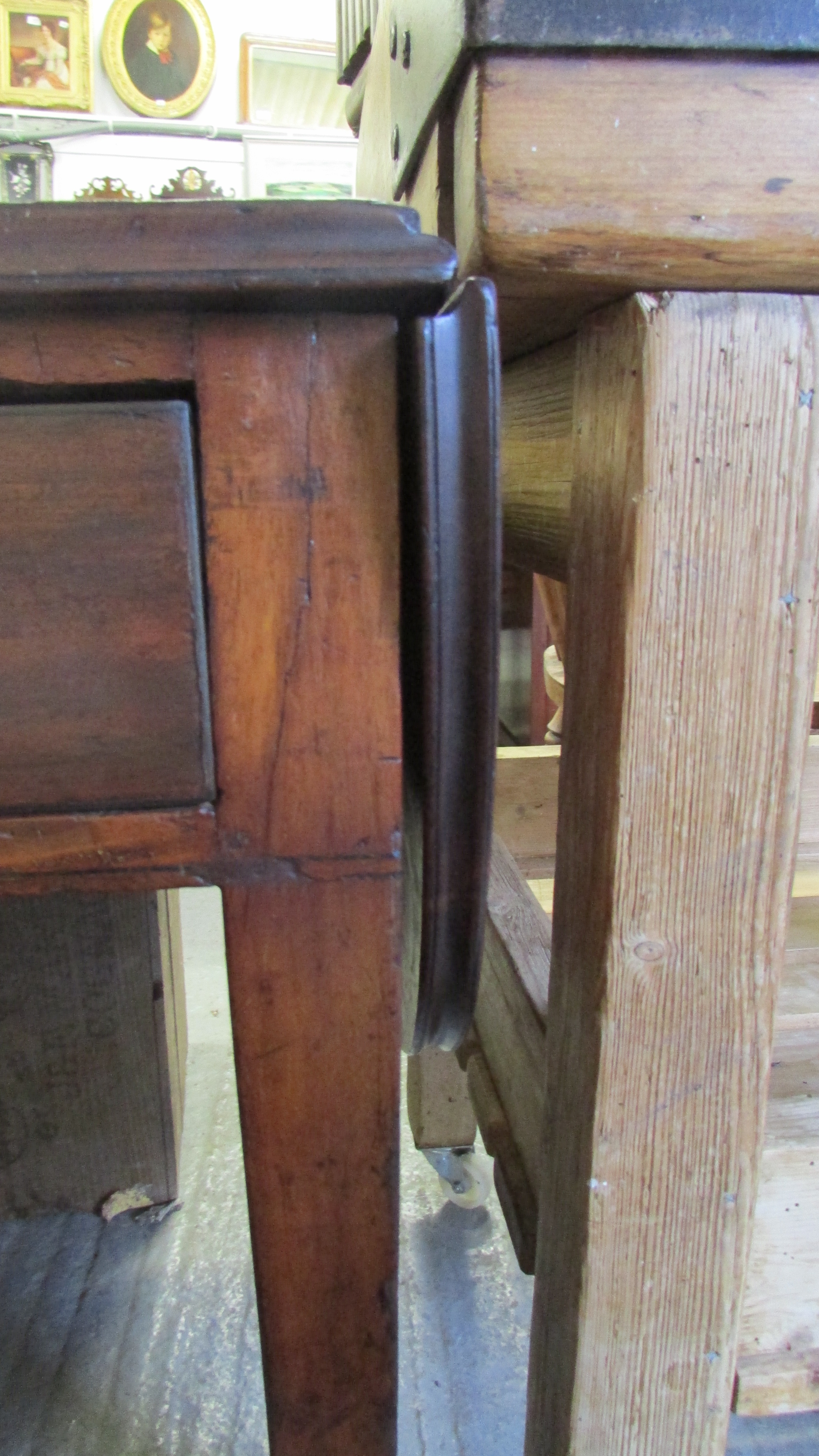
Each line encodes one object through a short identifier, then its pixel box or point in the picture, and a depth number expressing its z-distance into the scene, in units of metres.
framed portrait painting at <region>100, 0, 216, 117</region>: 2.73
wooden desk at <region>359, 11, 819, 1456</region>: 0.34
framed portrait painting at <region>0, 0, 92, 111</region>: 2.71
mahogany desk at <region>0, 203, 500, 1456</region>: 0.29
